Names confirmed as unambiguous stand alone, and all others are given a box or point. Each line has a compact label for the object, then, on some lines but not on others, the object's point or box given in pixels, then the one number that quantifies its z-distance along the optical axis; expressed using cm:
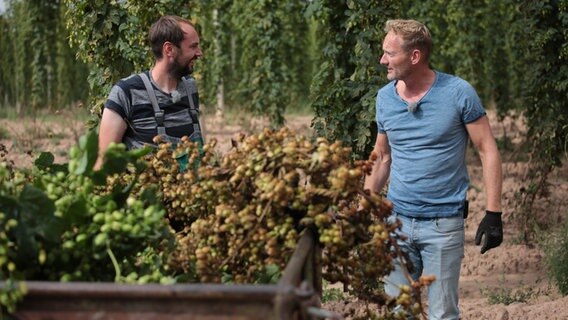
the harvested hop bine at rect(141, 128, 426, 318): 439
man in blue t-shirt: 666
